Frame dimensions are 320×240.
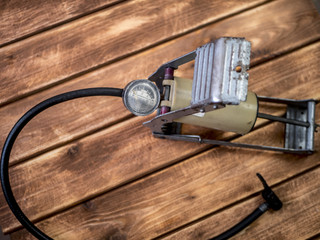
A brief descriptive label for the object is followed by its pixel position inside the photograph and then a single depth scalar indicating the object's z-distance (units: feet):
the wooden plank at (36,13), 3.11
